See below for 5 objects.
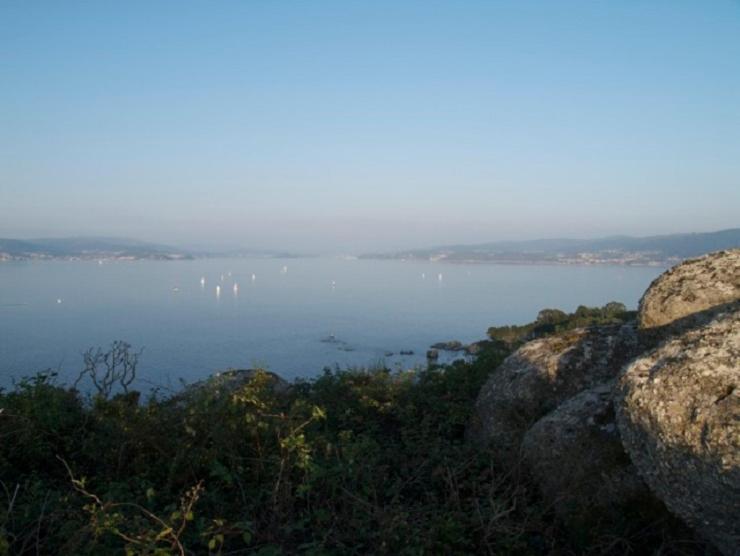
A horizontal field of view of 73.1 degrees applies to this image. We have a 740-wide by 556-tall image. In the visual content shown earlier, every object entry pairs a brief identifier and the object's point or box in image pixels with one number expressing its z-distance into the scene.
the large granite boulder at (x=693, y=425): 3.97
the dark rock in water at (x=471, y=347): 47.63
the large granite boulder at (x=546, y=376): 7.30
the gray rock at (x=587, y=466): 4.98
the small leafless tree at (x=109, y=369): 7.71
